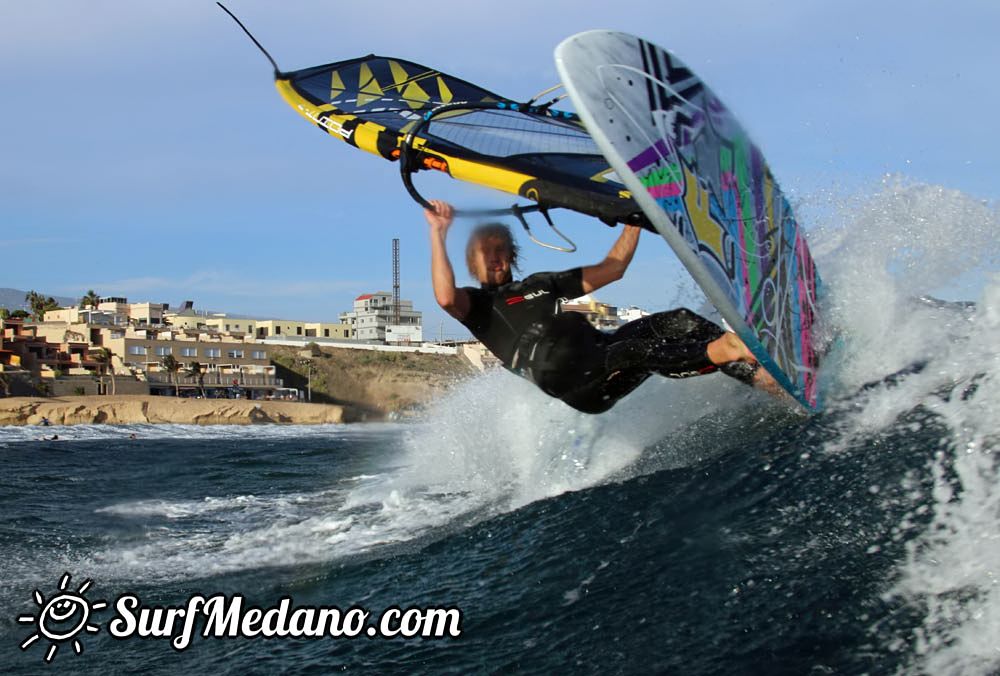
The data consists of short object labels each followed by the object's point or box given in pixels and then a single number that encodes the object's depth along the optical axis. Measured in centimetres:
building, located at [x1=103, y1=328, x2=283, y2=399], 6319
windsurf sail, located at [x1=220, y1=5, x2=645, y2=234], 564
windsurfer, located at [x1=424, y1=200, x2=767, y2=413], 526
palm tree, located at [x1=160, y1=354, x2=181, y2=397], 6212
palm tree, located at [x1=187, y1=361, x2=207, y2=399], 6334
